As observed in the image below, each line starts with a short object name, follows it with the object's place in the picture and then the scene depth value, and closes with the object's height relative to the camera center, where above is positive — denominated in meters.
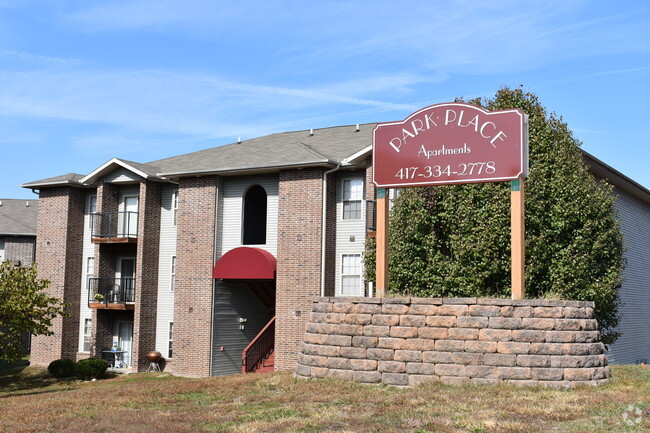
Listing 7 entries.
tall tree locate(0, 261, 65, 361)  25.06 -1.22
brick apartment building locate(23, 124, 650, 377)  26.53 +1.28
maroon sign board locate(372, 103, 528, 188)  15.42 +3.00
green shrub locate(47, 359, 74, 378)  29.41 -3.82
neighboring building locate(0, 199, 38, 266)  43.31 +2.06
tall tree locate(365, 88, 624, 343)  21.91 +1.53
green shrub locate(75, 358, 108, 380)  28.45 -3.71
